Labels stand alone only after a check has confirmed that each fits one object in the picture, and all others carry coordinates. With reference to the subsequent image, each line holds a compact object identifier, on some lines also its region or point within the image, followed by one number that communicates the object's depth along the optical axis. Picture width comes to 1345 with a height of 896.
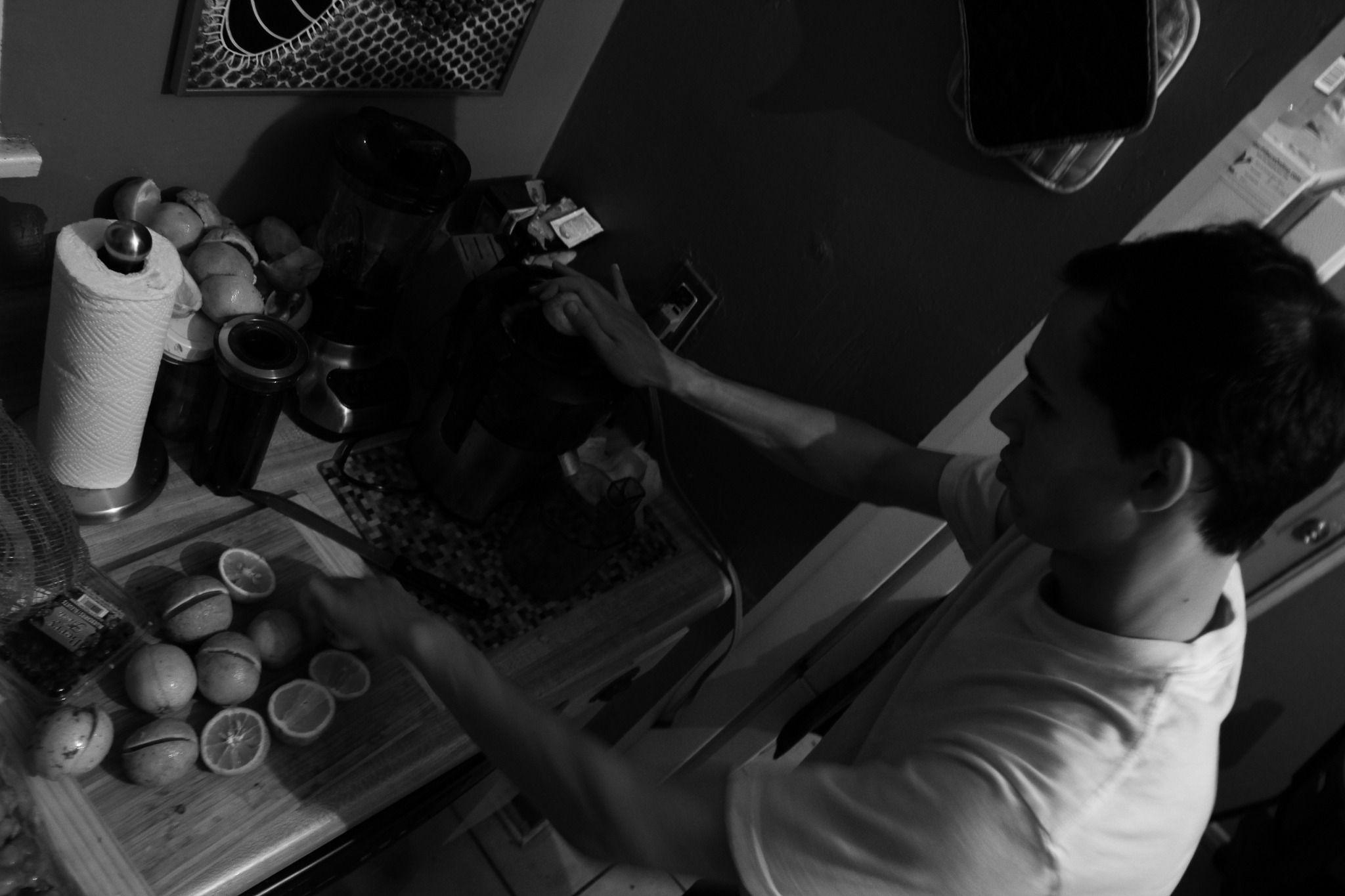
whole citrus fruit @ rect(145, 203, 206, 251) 1.16
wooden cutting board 0.90
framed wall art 1.11
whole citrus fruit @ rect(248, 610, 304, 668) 1.05
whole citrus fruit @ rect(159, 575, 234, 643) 1.01
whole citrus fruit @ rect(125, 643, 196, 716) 0.96
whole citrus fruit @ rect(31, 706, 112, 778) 0.88
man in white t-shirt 0.80
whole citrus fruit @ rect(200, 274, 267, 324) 1.13
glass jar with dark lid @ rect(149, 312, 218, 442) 1.11
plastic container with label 0.94
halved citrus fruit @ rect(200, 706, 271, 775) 0.98
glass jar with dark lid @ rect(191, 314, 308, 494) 1.06
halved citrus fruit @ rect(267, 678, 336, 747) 1.02
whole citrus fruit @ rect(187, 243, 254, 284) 1.15
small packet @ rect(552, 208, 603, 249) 1.54
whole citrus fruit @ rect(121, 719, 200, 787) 0.92
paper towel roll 0.90
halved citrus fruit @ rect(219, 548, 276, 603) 1.08
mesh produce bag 0.90
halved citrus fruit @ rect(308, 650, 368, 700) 1.09
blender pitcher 1.22
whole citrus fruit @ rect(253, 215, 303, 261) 1.27
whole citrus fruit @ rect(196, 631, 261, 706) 0.99
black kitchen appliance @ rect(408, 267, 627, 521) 1.22
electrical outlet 1.48
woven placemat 1.29
